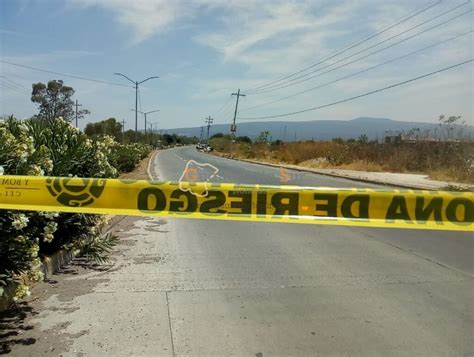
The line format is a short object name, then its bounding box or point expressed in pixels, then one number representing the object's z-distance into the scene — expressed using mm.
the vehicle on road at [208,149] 108662
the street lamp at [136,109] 47550
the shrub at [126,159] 27953
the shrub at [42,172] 4320
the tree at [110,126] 92112
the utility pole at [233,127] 78938
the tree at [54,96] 78625
